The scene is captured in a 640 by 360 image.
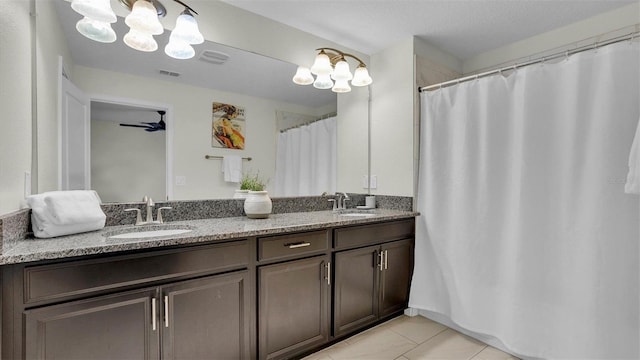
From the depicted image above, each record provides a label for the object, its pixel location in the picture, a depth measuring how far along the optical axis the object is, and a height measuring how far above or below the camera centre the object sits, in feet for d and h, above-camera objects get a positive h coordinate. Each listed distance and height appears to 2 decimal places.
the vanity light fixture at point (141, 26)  4.49 +2.57
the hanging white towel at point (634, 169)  4.46 +0.14
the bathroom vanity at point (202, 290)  3.69 -1.76
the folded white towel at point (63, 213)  4.25 -0.52
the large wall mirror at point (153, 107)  4.96 +1.44
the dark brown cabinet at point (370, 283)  6.51 -2.51
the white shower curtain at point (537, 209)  5.10 -0.62
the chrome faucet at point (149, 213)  5.54 -0.67
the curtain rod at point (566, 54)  4.99 +2.37
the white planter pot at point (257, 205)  6.42 -0.58
